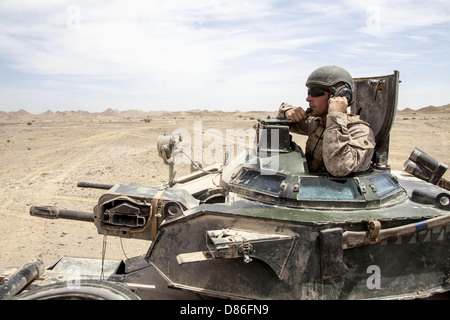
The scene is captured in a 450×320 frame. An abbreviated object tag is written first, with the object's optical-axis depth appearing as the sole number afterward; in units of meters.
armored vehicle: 3.50
